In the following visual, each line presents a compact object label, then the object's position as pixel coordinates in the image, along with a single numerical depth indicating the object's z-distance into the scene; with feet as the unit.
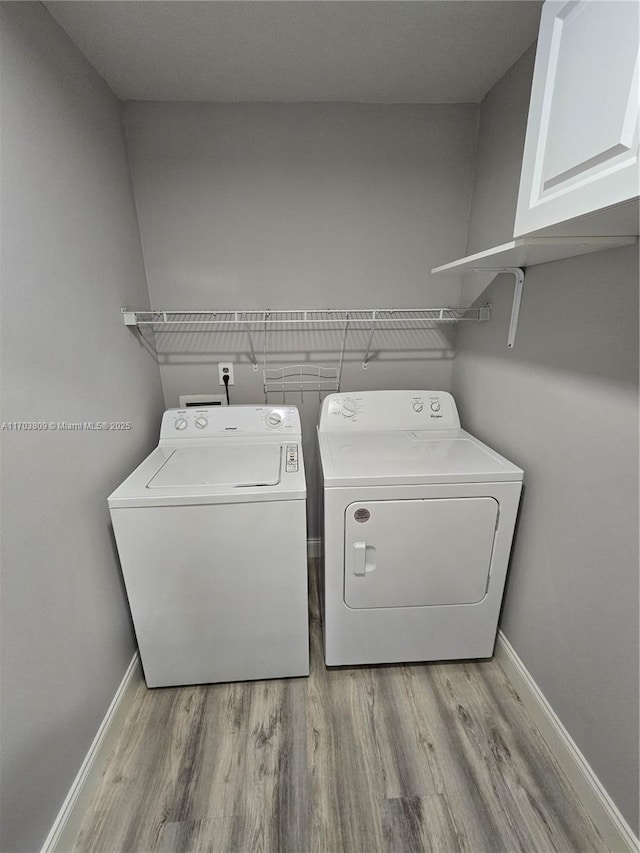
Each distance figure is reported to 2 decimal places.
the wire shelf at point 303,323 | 6.31
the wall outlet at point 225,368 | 6.66
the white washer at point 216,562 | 4.34
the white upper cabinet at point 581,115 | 2.32
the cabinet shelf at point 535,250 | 3.22
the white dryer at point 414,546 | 4.57
